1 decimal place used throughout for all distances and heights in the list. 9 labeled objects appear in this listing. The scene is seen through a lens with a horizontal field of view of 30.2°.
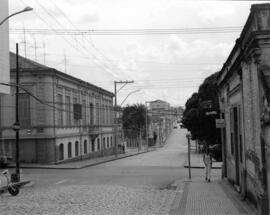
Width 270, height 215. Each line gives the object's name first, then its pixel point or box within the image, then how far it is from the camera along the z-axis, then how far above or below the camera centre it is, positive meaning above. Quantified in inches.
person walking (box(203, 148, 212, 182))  871.7 -56.8
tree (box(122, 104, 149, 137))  4788.4 +121.7
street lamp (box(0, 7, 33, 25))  732.0 +184.3
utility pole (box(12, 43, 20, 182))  896.3 -22.2
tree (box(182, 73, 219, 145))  2183.8 +59.3
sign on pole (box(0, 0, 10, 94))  1240.2 +216.9
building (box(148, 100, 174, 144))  4919.5 +38.9
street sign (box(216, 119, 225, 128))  802.2 +9.6
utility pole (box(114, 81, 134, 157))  2353.5 +235.3
